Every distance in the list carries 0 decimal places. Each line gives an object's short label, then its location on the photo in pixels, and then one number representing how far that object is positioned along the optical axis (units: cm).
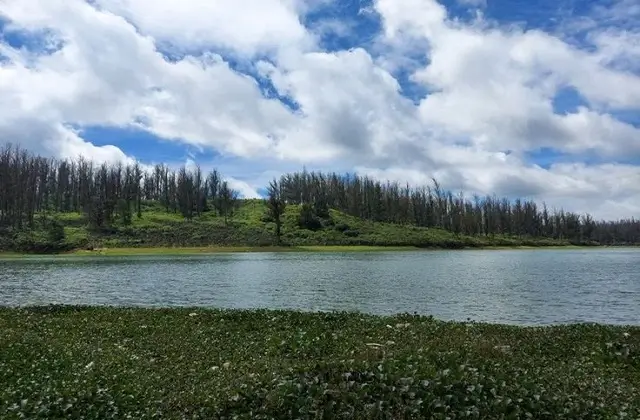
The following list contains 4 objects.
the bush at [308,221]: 19339
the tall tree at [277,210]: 17212
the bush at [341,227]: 19375
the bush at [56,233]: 14888
